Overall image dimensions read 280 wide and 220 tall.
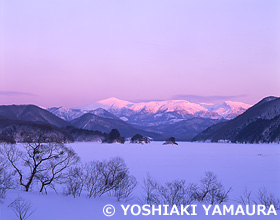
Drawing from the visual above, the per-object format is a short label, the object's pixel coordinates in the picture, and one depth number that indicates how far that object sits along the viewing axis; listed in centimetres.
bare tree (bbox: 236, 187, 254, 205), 3484
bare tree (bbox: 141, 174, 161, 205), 3141
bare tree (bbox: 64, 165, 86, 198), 3148
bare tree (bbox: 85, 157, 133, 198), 3379
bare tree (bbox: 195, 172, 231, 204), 3206
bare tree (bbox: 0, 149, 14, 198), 2842
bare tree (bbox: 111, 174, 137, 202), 3262
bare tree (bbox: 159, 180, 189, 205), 2973
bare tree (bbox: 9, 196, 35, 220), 2334
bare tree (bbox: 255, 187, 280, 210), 3062
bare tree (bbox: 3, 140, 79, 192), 3220
